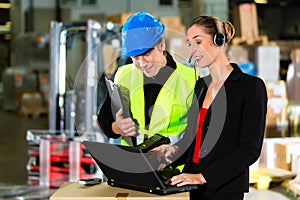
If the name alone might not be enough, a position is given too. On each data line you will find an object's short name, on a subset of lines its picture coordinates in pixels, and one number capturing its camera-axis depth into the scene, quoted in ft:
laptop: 6.03
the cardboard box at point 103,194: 6.08
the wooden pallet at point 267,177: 18.86
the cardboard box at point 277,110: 26.76
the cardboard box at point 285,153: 19.04
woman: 6.24
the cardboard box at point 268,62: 29.25
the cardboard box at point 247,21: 31.94
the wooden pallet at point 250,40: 30.60
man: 6.66
